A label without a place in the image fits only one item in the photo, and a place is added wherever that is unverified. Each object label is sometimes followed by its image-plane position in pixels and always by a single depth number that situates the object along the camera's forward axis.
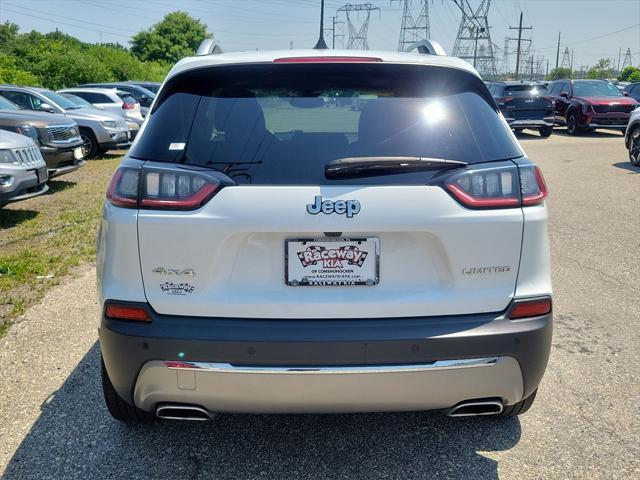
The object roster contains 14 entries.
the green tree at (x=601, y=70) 94.14
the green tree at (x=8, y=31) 54.90
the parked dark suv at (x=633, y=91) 22.92
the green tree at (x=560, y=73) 98.88
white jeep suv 2.37
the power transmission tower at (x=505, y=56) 111.31
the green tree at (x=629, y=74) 60.16
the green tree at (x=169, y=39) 72.62
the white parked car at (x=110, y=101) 17.64
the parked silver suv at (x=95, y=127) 14.50
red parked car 20.42
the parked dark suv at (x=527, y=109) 20.88
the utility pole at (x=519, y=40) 73.97
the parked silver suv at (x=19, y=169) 7.32
